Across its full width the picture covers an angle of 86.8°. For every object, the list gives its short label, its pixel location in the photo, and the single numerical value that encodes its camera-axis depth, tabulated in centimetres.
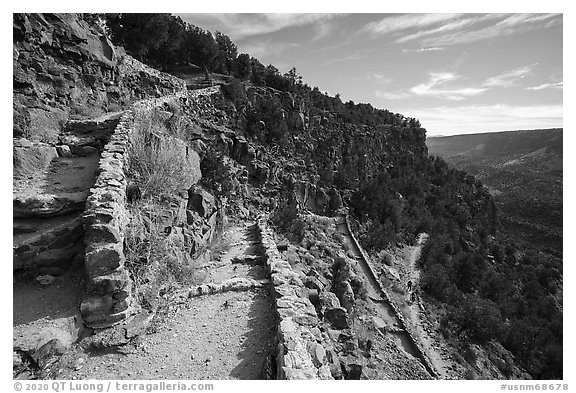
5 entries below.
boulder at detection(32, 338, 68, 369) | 399
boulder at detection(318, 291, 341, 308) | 850
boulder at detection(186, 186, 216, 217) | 988
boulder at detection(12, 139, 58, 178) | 608
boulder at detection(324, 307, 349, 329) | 839
